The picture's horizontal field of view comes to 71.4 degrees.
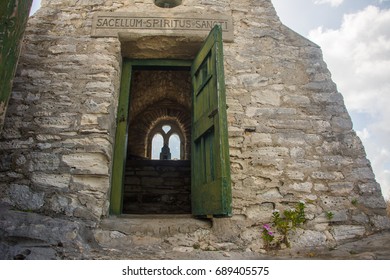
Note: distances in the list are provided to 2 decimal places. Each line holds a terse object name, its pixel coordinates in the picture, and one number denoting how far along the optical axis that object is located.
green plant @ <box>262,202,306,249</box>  2.49
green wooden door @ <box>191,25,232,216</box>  2.34
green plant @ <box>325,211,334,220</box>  2.60
